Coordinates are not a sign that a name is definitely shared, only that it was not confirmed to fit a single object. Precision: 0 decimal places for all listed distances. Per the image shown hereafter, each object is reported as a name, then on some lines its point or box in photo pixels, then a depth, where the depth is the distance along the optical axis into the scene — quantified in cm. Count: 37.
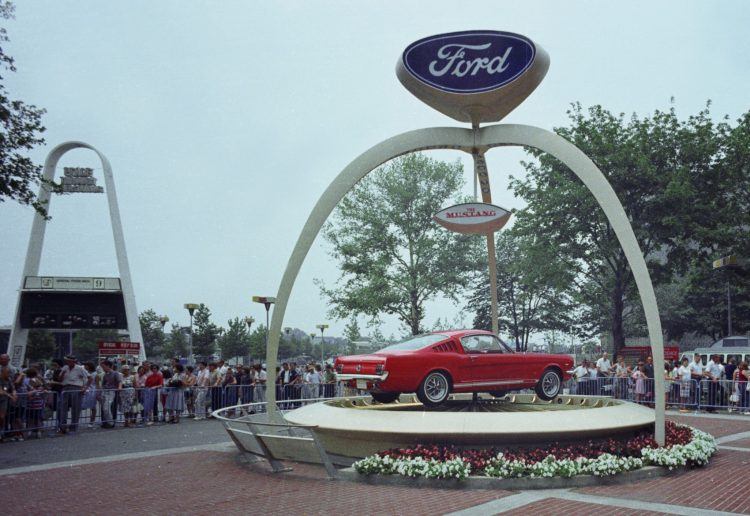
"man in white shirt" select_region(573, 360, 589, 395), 2709
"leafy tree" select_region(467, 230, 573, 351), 4538
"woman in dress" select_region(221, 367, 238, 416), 2288
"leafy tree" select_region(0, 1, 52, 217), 1723
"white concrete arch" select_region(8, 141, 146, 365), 3641
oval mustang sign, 1420
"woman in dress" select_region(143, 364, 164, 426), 2030
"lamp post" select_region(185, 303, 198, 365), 3925
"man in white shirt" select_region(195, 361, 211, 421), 2231
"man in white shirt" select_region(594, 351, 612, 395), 2672
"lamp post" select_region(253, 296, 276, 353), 3078
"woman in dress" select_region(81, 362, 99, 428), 1869
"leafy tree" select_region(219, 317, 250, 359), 8644
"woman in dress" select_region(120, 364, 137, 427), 1962
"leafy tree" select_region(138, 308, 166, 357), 8806
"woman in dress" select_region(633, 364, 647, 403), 2477
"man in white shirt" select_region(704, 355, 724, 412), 2358
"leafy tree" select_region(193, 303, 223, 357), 7888
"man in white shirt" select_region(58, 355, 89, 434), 1767
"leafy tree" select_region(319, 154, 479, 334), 3972
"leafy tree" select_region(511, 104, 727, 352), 3303
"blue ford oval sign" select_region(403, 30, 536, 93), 1312
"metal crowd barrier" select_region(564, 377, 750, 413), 2279
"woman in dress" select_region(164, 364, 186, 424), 2079
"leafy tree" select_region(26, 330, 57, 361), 7625
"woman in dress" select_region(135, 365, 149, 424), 2022
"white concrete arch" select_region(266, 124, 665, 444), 1320
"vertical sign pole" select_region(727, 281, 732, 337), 3967
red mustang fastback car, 1278
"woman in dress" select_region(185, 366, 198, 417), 2241
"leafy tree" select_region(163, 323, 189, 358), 9225
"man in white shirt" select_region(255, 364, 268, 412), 2390
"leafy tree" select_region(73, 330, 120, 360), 8127
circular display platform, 1162
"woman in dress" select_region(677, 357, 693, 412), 2412
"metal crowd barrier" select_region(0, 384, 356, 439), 1691
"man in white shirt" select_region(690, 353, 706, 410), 2373
